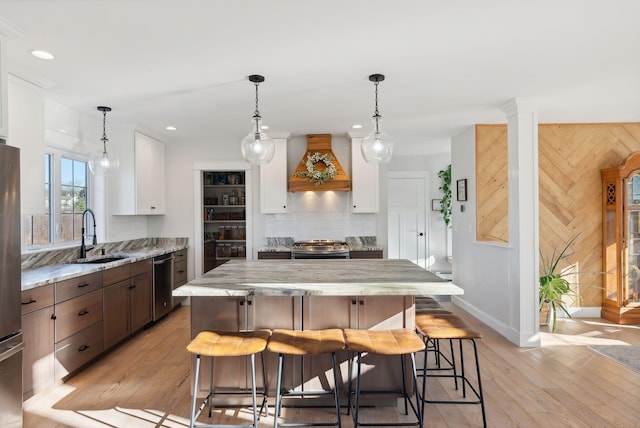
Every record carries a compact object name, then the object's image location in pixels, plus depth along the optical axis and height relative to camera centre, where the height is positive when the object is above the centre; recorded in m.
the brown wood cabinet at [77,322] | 3.11 -0.88
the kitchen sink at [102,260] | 4.07 -0.46
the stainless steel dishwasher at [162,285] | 4.86 -0.88
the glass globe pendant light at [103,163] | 4.05 +0.53
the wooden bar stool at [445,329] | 2.42 -0.71
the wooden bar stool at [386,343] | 2.22 -0.74
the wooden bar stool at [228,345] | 2.16 -0.72
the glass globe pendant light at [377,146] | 3.19 +0.54
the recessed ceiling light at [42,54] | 2.78 +1.12
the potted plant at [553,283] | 4.49 -0.80
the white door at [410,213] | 8.18 +0.00
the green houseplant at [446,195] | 7.95 +0.36
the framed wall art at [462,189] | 5.30 +0.31
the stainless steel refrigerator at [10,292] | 2.22 -0.43
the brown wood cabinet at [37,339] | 2.78 -0.88
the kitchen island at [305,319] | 2.69 -0.70
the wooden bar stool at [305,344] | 2.23 -0.74
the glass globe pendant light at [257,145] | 3.19 +0.55
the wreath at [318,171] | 5.43 +0.59
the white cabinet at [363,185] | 5.68 +0.40
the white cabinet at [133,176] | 5.01 +0.49
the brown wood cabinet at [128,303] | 3.81 -0.90
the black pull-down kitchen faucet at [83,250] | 4.09 -0.35
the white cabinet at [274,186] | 5.71 +0.40
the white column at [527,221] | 3.99 -0.08
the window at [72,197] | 4.26 +0.21
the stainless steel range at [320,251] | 5.19 -0.48
